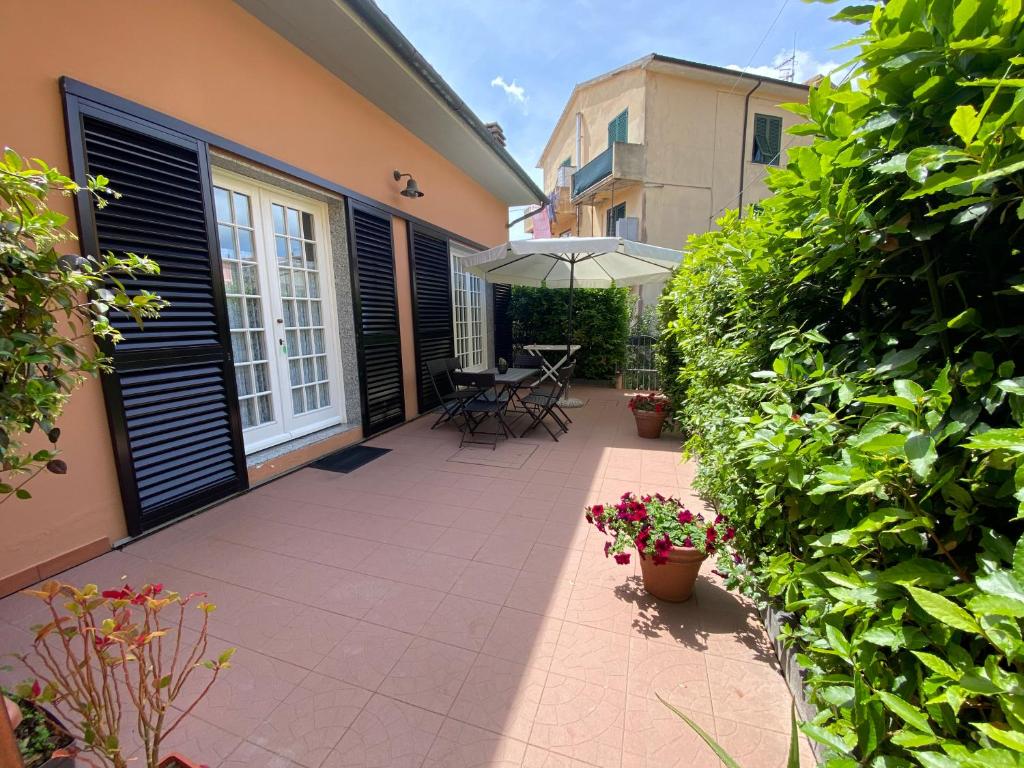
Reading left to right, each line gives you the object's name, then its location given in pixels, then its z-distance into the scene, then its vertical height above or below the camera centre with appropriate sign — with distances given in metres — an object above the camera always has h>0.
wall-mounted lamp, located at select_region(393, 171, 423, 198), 5.51 +1.68
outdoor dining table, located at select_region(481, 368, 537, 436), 5.53 -0.79
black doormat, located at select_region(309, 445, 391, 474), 4.34 -1.45
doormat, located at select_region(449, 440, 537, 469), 4.50 -1.48
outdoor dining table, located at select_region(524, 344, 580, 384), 6.77 -0.68
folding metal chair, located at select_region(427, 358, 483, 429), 5.46 -0.97
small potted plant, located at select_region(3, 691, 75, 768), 1.16 -1.16
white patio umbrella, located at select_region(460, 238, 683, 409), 5.35 +0.83
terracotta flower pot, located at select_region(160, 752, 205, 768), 1.17 -1.19
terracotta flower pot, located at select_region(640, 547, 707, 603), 2.16 -1.33
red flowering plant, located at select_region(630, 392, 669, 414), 5.23 -1.08
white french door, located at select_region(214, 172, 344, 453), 3.89 +0.13
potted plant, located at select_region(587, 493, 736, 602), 2.15 -1.13
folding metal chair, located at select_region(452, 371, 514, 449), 5.06 -1.05
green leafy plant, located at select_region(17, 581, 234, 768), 0.98 -0.79
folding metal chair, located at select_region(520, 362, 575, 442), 5.38 -1.03
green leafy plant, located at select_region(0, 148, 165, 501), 1.10 +0.06
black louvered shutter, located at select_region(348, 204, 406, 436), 4.99 +0.03
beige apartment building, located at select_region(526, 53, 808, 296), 12.29 +5.13
